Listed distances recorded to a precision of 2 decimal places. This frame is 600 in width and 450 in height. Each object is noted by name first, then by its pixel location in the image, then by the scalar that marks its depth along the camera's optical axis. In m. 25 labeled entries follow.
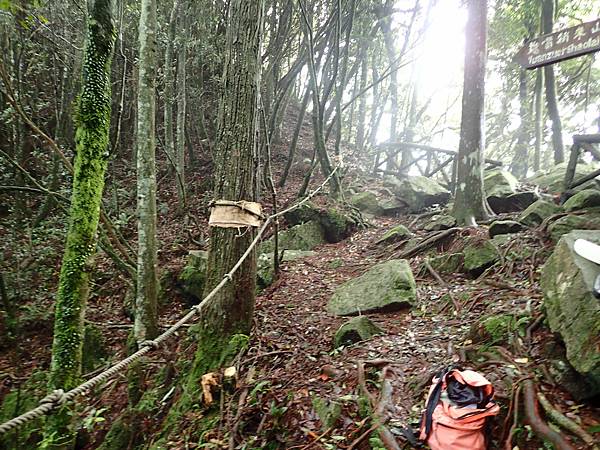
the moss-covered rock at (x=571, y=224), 4.48
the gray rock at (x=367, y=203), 9.68
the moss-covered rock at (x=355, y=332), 3.88
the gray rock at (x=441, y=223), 6.59
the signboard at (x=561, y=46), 4.42
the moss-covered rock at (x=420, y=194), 9.31
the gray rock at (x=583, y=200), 5.05
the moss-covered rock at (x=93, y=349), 5.47
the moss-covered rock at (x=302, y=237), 7.86
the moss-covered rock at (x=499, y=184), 7.38
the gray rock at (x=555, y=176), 7.41
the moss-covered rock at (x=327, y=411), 2.80
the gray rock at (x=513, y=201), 7.00
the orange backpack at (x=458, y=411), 2.22
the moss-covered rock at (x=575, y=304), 2.20
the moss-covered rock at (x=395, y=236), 7.20
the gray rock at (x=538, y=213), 5.49
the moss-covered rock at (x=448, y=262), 5.36
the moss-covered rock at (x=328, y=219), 8.29
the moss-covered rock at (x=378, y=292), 4.55
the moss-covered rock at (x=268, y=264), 5.86
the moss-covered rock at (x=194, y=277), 5.98
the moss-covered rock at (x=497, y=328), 3.11
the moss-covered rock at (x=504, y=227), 5.54
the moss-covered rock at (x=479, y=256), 4.99
